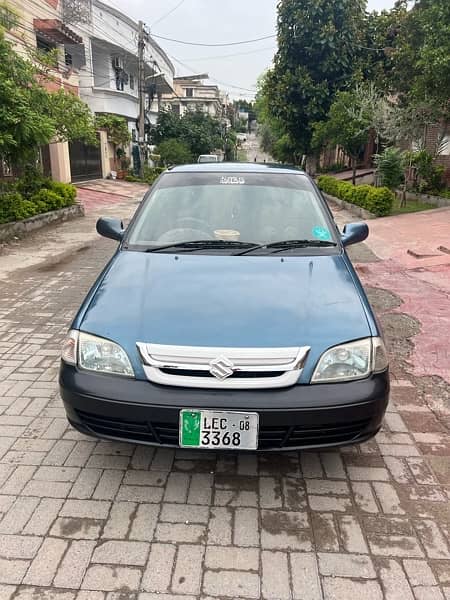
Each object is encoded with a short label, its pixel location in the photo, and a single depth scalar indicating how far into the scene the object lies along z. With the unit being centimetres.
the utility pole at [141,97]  2409
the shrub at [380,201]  1373
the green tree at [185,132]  3453
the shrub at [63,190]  1289
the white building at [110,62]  2594
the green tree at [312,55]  2288
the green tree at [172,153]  3075
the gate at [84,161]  2170
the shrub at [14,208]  999
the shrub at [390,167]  1512
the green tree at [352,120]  1642
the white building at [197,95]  5888
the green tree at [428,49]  1146
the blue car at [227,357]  225
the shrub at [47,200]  1165
